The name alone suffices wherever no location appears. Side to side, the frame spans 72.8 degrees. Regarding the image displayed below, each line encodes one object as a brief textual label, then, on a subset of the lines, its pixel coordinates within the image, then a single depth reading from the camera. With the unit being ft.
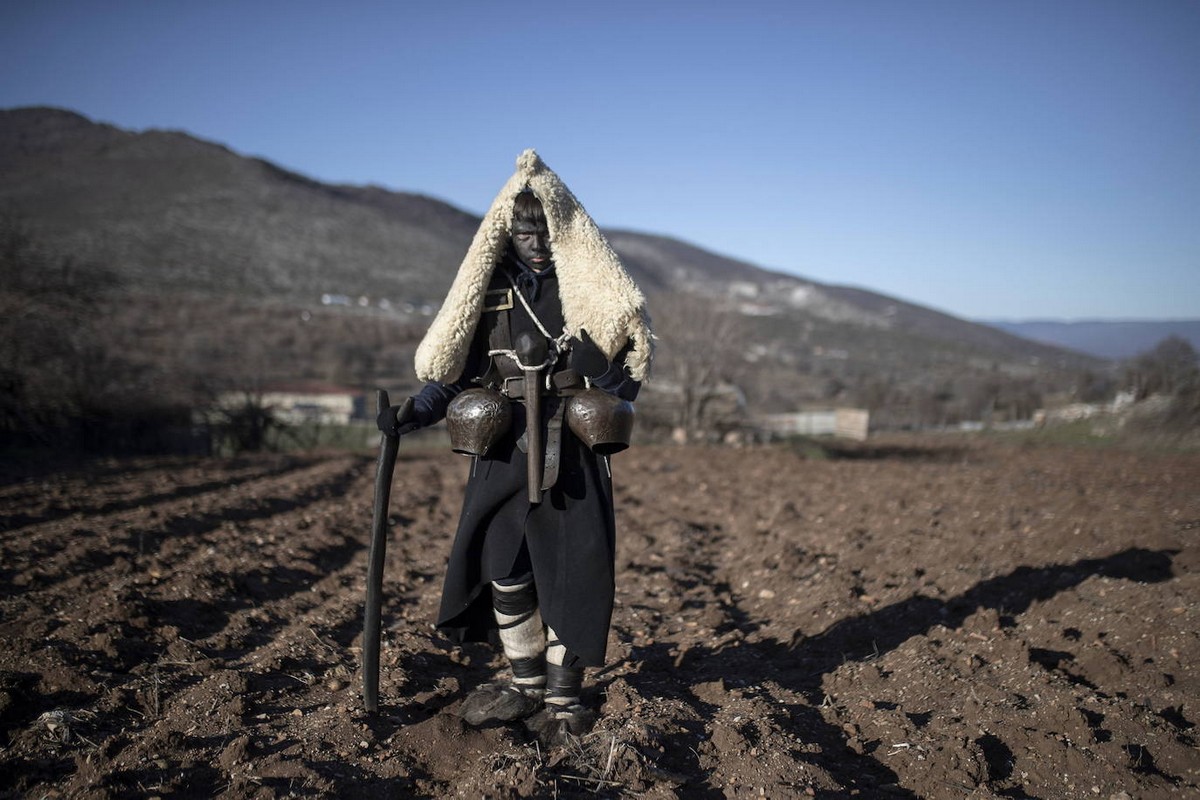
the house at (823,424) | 73.72
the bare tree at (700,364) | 61.05
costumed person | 10.71
